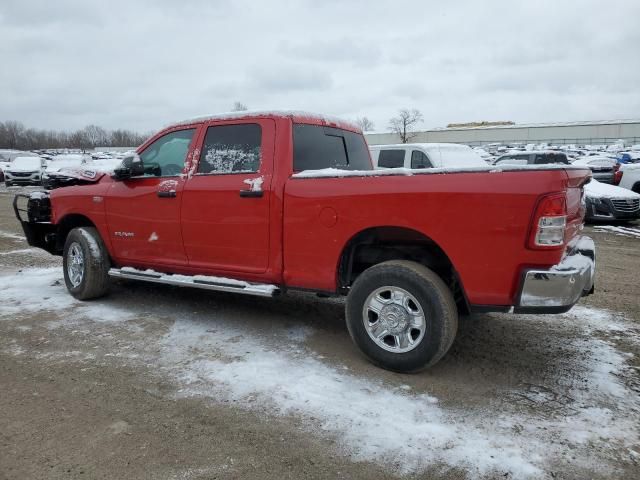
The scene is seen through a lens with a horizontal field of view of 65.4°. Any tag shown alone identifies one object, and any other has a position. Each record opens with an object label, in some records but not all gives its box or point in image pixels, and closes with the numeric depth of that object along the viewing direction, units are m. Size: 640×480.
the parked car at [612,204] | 11.39
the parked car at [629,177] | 13.21
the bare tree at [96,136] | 121.14
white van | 10.24
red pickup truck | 3.14
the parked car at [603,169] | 15.75
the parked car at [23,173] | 23.56
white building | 70.62
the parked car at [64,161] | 23.38
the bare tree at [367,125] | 95.59
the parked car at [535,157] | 14.94
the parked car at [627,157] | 25.02
